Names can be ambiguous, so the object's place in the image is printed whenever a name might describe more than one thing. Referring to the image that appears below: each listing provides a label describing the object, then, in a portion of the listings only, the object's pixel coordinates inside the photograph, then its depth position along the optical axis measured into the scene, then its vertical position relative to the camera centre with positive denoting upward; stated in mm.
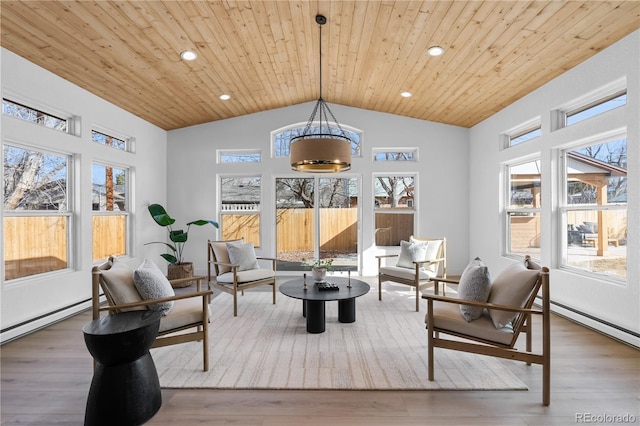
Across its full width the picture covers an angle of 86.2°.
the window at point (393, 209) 6438 +83
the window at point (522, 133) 4629 +1165
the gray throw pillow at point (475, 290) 2488 -565
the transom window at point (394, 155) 6398 +1097
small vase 4000 -704
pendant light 3330 +613
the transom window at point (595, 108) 3342 +1111
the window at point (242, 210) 6512 +78
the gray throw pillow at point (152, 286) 2592 -553
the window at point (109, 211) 4793 +57
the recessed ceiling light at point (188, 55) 3711 +1759
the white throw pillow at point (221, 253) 4699 -534
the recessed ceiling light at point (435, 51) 3627 +1753
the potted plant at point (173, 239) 5582 -414
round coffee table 3449 -839
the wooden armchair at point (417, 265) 4379 -725
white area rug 2461 -1210
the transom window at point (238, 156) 6500 +1109
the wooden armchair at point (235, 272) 4184 -760
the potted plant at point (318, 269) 4001 -651
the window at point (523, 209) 4711 +54
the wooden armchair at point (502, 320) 2230 -769
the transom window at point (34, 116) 3436 +1089
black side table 1973 -965
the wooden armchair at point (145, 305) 2431 -645
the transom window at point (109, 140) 4752 +1101
